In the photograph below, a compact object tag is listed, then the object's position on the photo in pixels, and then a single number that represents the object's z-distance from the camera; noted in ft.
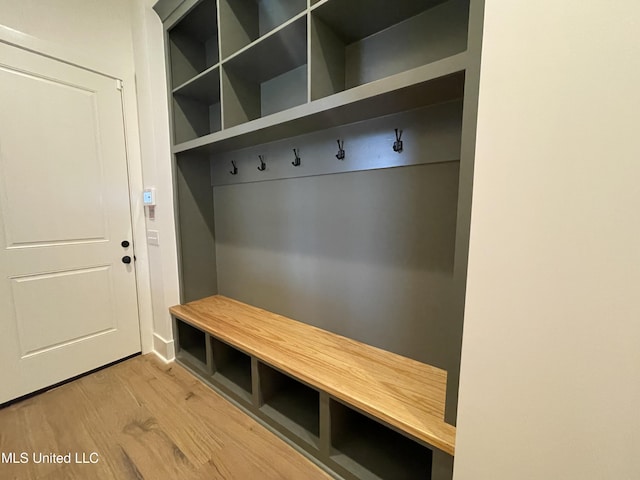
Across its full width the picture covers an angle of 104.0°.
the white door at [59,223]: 5.17
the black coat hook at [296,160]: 5.29
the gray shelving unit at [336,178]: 3.57
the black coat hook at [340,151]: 4.64
